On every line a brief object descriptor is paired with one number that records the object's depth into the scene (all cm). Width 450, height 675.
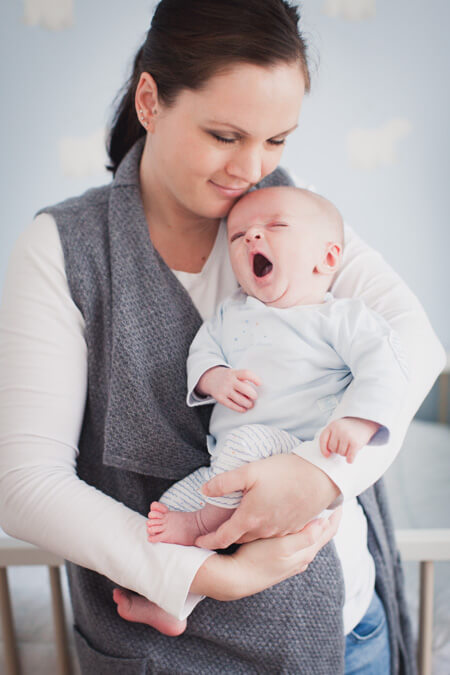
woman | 81
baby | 80
